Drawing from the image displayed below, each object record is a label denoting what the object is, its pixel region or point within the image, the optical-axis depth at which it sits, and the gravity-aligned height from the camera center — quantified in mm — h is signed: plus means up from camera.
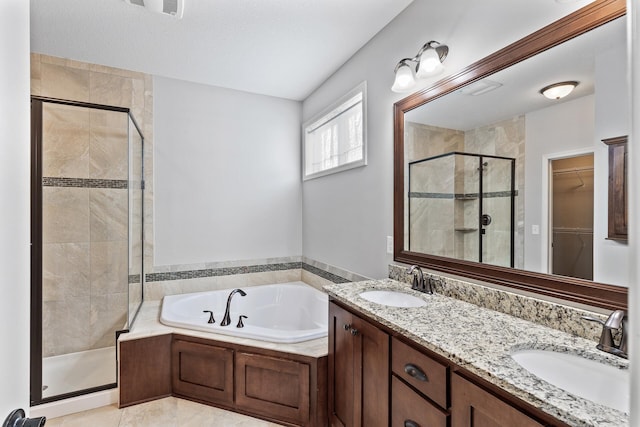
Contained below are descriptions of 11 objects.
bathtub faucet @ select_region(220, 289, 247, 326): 2411 -831
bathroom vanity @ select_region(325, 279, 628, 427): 774 -492
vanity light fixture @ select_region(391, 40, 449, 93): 1663 +815
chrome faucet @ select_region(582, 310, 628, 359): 917 -372
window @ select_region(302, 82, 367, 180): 2471 +685
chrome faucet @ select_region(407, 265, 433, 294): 1719 -395
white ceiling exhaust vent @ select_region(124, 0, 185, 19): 1835 +1232
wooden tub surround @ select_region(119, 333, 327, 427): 1899 -1096
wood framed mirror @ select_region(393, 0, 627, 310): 1065 +550
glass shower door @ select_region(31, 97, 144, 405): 2521 -212
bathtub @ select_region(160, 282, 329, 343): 2742 -880
